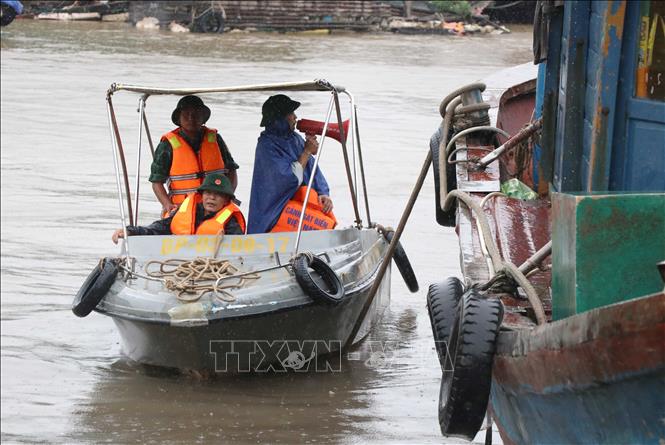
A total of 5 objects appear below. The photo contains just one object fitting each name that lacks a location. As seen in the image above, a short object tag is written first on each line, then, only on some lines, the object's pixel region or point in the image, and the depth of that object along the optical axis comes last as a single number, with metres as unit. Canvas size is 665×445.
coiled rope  10.68
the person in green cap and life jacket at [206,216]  11.84
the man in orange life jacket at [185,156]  12.58
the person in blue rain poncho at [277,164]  12.40
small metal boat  10.69
